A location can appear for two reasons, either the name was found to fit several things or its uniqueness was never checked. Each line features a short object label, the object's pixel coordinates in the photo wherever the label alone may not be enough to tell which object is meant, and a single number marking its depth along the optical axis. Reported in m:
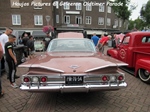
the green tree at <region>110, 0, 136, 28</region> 22.56
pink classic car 2.62
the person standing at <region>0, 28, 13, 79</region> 5.15
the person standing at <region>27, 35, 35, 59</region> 8.41
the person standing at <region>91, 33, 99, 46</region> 10.64
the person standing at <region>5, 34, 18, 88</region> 4.01
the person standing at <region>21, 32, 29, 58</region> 8.39
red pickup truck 4.69
